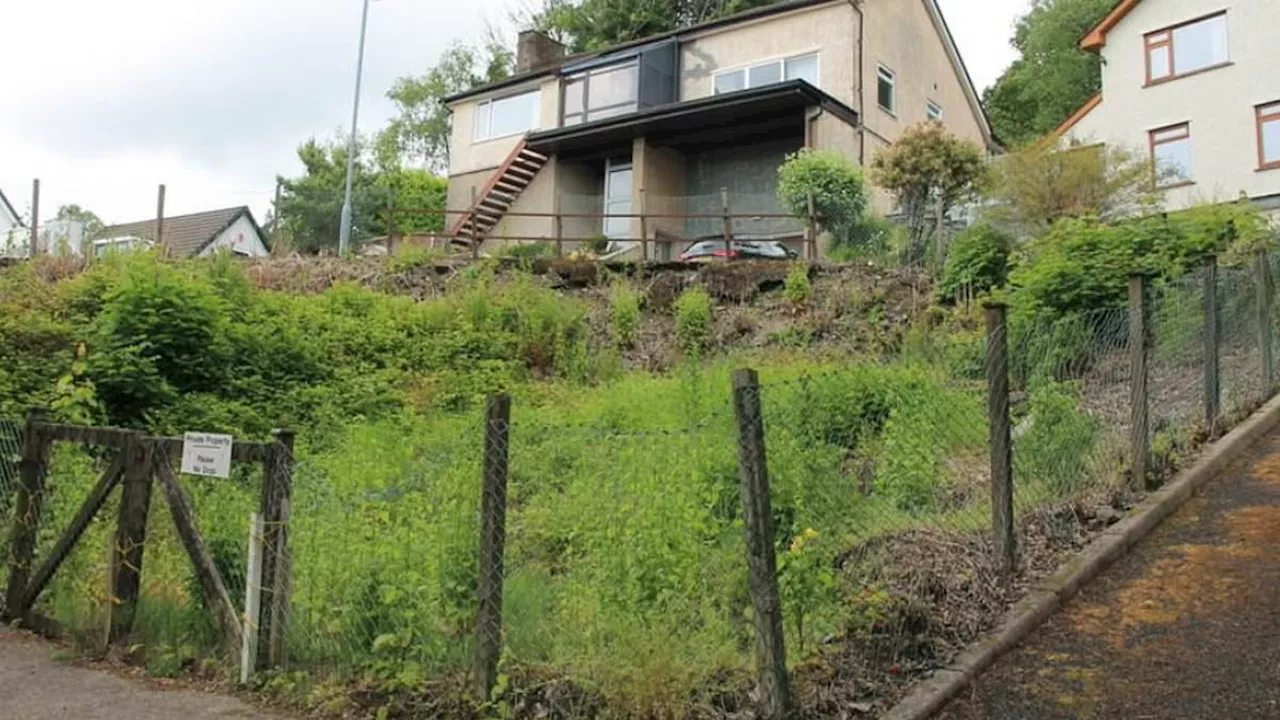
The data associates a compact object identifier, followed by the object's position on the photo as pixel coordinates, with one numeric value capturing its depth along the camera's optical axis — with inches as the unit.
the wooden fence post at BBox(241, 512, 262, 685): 183.5
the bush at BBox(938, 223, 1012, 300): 543.2
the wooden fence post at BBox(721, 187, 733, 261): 684.4
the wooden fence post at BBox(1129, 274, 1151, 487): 251.4
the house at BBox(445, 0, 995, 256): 884.0
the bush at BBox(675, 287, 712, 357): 576.1
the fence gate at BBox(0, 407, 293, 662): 186.1
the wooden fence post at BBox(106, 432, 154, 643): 206.8
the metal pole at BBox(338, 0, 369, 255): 929.9
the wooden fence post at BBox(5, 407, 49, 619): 233.3
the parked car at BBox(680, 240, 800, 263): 679.1
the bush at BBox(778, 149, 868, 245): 725.9
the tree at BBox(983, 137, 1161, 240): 585.9
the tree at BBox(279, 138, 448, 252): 1350.4
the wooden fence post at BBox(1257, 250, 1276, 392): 349.7
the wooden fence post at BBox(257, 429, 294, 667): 185.0
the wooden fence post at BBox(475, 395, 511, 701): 155.9
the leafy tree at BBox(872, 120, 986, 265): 647.8
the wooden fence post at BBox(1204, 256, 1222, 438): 297.9
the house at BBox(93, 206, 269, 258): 1627.7
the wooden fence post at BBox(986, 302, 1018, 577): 199.2
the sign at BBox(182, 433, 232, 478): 193.5
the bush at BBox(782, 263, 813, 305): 602.5
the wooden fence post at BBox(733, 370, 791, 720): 139.5
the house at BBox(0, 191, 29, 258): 710.5
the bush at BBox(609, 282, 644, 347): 589.2
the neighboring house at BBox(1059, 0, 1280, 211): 858.8
